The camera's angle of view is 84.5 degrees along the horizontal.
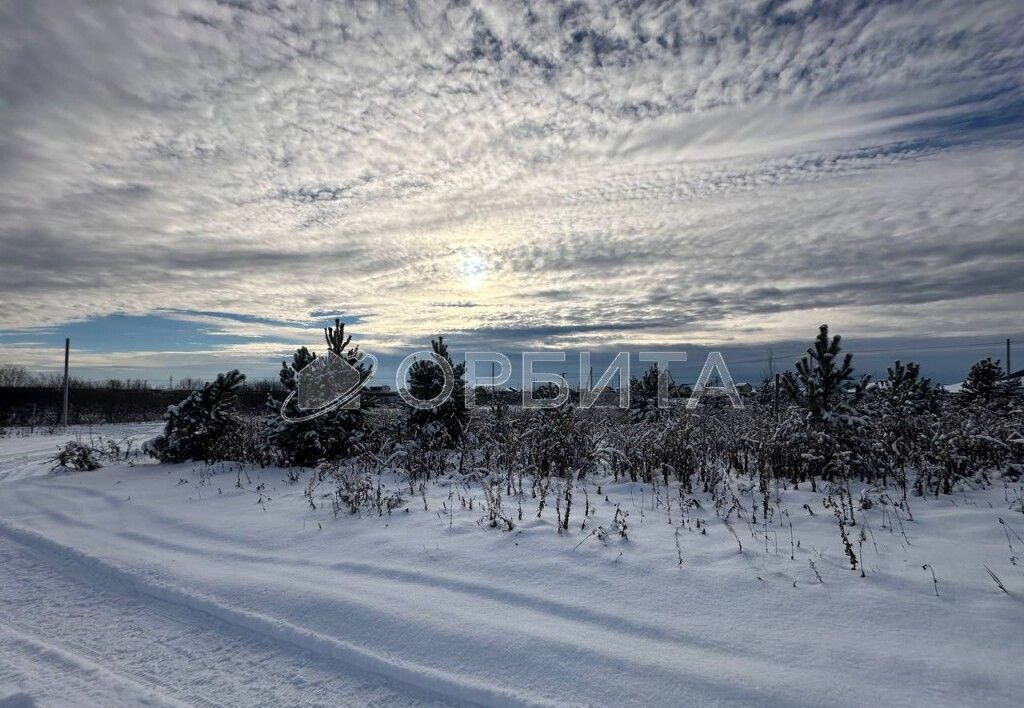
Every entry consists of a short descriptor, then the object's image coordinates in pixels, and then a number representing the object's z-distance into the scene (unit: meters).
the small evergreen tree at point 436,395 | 12.60
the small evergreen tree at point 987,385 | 15.45
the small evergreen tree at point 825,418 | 9.42
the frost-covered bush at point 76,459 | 12.57
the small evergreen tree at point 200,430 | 12.30
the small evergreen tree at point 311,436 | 11.47
